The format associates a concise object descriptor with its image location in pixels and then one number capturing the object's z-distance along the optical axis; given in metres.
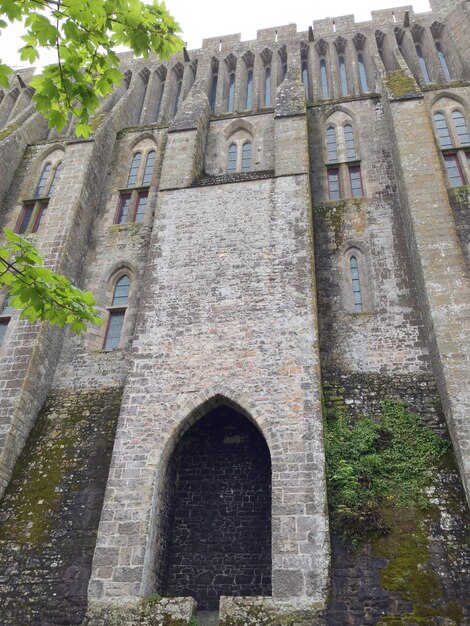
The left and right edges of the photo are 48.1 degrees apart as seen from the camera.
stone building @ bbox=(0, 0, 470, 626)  9.72
